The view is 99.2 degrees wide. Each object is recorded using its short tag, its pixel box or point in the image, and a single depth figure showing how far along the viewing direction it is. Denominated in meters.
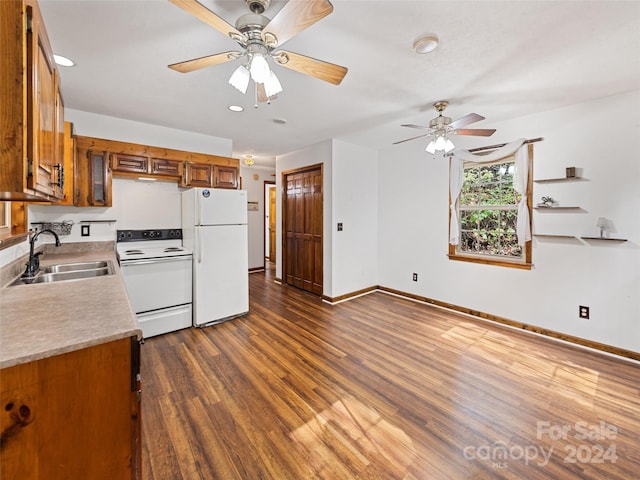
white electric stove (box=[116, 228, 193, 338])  2.95
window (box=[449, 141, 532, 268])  3.28
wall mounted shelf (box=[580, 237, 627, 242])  2.69
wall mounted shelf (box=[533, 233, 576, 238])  2.98
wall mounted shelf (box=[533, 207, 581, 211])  2.95
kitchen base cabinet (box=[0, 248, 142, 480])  0.87
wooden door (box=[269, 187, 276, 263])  7.29
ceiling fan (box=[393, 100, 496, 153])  2.80
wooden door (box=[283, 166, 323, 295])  4.61
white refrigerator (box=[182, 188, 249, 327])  3.30
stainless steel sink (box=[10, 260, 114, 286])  2.06
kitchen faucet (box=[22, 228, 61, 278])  2.01
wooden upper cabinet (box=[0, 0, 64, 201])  0.96
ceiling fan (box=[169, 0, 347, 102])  1.20
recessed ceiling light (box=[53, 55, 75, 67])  2.05
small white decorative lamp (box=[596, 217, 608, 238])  2.76
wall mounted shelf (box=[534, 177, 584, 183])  2.93
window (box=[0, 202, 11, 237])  1.78
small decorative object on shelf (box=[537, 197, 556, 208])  3.06
